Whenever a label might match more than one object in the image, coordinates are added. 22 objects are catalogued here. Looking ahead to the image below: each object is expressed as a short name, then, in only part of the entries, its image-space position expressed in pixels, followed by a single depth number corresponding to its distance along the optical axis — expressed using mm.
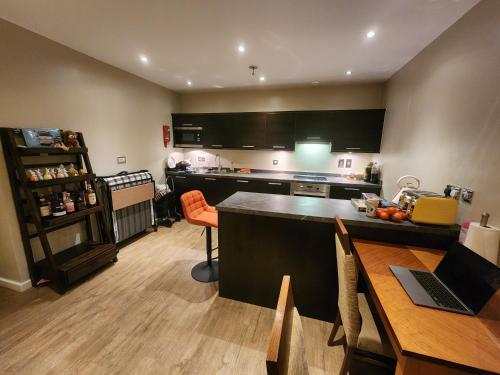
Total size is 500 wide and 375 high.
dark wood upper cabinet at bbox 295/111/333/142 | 3771
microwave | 4477
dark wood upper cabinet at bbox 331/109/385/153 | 3549
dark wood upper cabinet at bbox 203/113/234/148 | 4271
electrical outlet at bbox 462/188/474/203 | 1557
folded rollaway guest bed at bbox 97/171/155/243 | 2912
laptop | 937
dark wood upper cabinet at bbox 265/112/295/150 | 3976
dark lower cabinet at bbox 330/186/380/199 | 3445
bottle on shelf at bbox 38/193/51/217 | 2152
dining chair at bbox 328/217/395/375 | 1121
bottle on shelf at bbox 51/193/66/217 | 2244
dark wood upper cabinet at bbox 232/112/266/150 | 4117
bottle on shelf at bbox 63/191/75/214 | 2352
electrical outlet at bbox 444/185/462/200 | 1674
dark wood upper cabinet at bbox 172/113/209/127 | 4387
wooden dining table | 743
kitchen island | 1652
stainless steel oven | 3625
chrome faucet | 4688
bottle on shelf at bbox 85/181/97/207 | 2596
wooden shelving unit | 2002
